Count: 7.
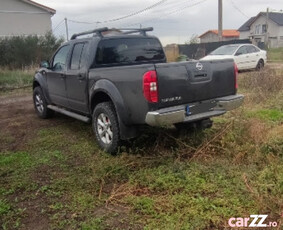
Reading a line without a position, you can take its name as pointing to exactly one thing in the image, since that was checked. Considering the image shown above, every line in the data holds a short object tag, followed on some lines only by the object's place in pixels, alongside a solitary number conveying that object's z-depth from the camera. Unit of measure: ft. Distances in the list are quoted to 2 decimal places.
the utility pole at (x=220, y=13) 61.46
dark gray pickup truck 10.25
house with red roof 171.67
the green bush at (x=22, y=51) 46.15
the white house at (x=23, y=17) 61.42
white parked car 37.51
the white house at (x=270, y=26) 139.95
